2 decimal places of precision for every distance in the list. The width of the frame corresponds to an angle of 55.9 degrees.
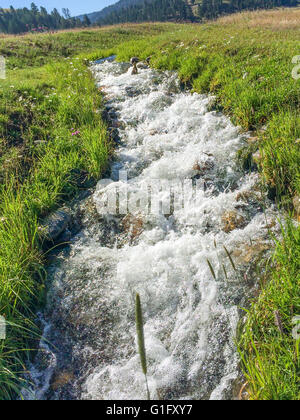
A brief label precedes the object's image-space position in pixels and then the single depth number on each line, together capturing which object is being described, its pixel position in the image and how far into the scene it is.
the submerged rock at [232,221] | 4.46
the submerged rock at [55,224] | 4.74
